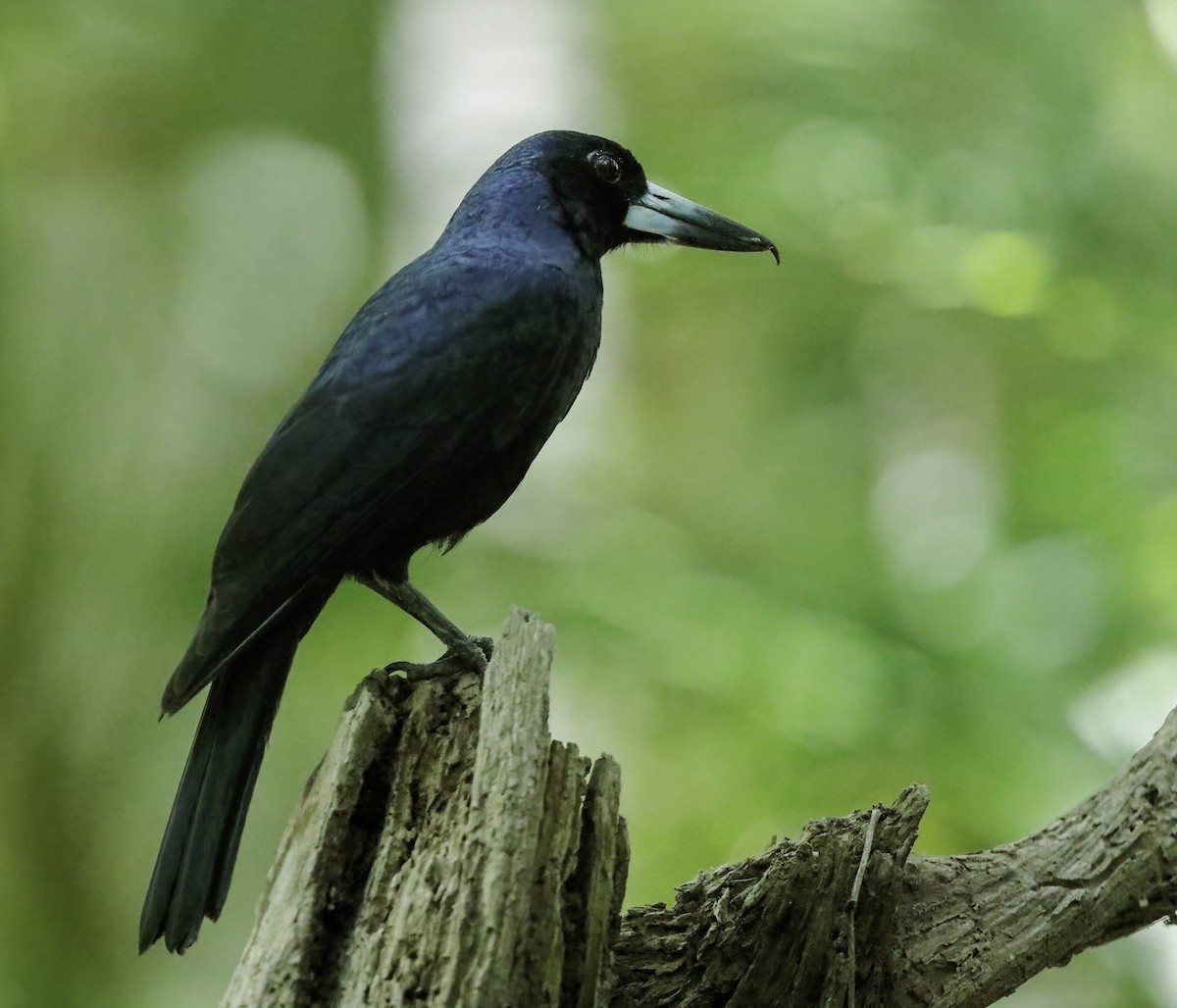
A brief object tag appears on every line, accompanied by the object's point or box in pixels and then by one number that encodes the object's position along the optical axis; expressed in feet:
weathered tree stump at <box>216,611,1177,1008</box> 24.66
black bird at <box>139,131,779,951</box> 24.88
